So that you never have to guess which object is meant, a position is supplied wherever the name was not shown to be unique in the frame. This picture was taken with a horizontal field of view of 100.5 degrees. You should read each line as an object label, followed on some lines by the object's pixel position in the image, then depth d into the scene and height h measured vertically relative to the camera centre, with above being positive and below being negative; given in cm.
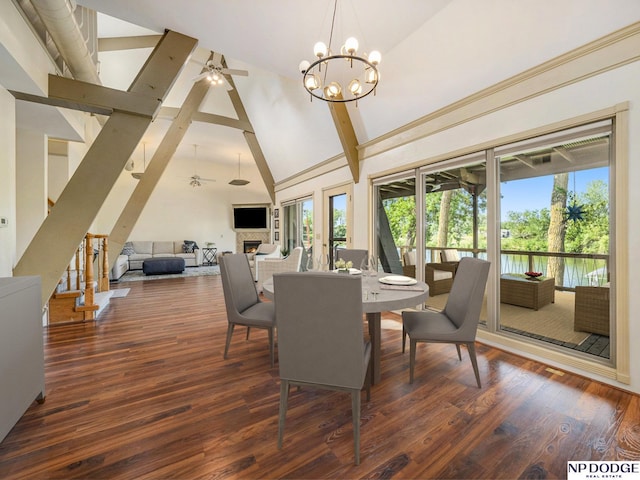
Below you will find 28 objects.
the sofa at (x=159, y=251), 823 -39
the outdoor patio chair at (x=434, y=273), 386 -52
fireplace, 1113 -23
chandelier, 221 +164
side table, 995 -61
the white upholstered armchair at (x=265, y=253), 681 -38
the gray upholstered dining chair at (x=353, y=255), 331 -21
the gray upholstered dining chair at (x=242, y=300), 230 -57
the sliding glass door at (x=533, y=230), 236 +9
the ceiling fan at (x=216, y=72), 434 +276
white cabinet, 139 -63
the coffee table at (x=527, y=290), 341 -70
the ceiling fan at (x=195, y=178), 838 +195
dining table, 162 -38
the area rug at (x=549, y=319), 271 -96
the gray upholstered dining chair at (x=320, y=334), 131 -49
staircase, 350 -80
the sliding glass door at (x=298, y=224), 667 +41
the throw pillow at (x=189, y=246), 944 -23
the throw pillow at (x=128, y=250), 849 -32
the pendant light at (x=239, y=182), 896 +196
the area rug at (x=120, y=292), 497 -102
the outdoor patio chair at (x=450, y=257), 353 -26
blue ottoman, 736 -71
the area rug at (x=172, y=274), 692 -97
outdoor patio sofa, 251 -71
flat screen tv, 1087 +92
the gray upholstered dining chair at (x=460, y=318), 195 -65
